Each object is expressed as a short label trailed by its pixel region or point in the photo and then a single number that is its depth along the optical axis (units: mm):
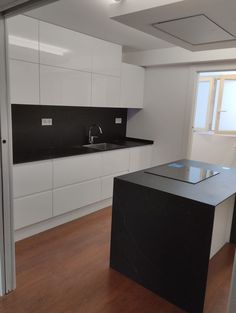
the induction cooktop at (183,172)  2354
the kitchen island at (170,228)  1872
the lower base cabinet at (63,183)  2764
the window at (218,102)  5391
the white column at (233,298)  1051
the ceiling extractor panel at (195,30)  1603
